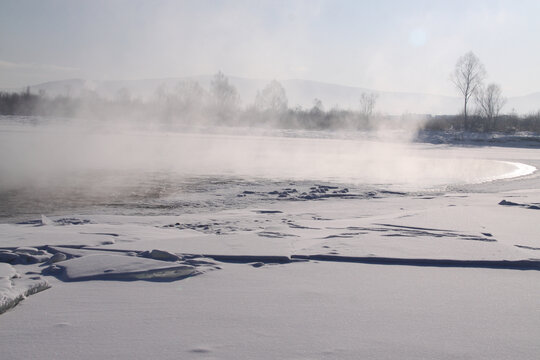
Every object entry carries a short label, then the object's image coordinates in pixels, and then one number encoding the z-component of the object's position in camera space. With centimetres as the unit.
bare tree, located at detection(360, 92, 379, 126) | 5401
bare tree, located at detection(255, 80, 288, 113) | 5362
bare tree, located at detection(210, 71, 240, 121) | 4928
